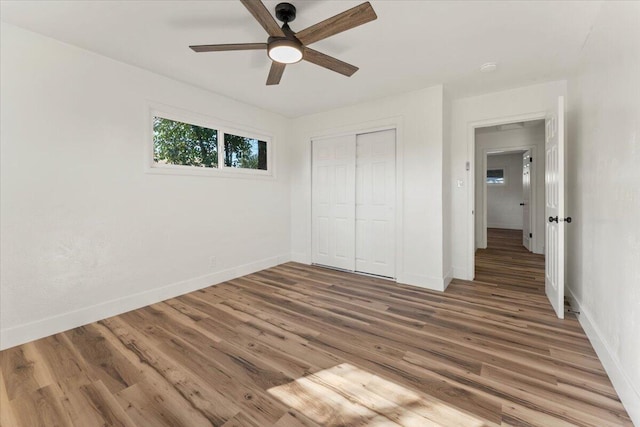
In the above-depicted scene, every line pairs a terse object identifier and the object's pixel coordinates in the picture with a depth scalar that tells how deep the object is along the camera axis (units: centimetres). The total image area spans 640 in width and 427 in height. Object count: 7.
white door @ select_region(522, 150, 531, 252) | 563
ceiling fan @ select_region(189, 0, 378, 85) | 164
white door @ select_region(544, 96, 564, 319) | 252
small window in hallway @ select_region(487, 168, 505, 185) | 912
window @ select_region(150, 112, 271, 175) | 317
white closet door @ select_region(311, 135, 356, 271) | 424
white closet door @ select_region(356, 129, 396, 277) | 385
